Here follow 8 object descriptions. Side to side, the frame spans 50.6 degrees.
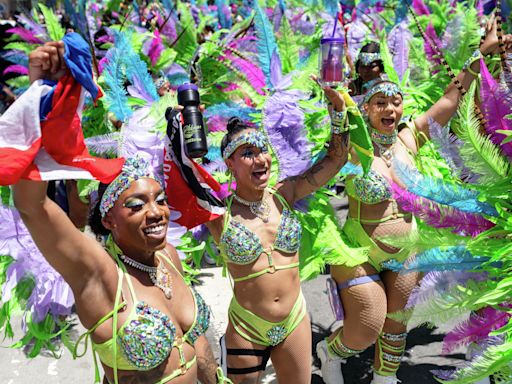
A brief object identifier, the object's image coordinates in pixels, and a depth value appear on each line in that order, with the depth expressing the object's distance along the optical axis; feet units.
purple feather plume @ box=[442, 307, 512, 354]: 5.42
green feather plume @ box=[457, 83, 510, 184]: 5.28
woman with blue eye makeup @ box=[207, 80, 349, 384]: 8.52
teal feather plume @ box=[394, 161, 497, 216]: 5.57
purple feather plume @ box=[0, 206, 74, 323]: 8.02
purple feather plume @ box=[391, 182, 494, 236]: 5.64
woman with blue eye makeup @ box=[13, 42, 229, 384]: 5.78
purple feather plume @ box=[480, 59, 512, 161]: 5.57
